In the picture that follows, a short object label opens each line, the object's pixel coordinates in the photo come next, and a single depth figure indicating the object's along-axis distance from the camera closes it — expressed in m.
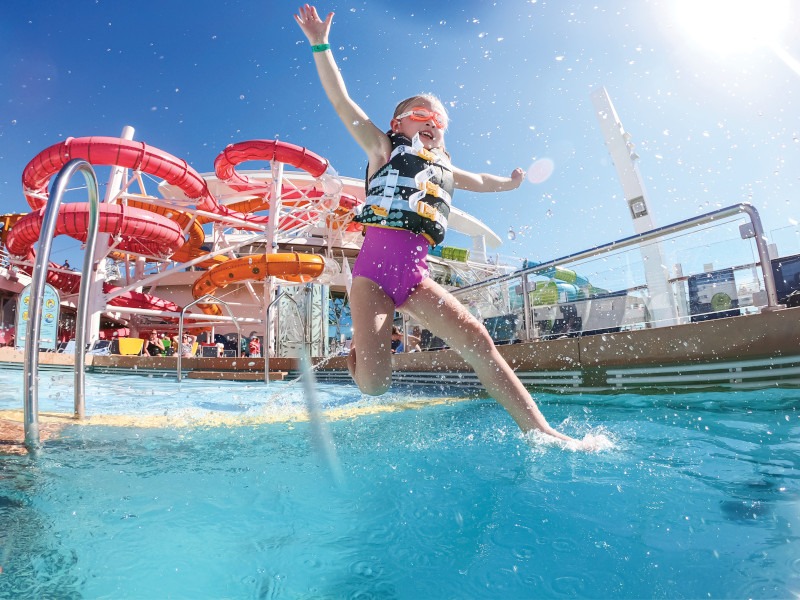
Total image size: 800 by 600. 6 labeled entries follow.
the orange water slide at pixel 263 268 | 14.27
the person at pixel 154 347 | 17.75
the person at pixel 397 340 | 9.46
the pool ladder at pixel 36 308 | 2.17
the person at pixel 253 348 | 15.86
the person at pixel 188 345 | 16.86
